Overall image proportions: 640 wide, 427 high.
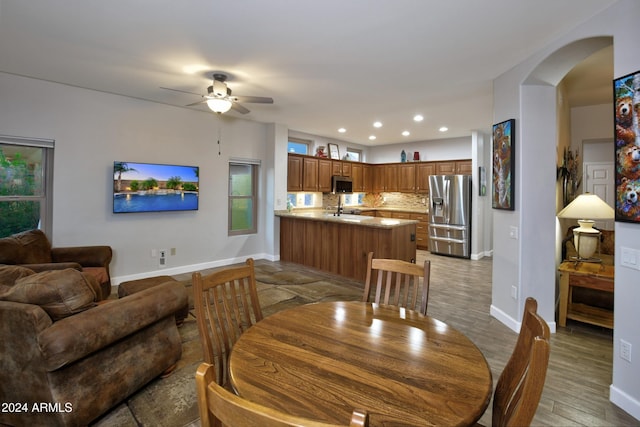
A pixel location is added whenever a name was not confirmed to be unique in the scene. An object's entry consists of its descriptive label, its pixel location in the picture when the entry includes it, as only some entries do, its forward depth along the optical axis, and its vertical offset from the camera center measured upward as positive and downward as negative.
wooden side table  3.06 -0.69
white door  4.70 +0.57
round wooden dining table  0.94 -0.57
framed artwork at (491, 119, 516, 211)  3.22 +0.55
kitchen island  4.80 -0.46
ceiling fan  3.50 +1.33
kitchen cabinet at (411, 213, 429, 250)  7.70 -0.43
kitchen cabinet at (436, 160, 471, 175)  7.28 +1.14
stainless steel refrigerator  6.82 +0.00
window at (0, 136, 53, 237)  3.77 +0.32
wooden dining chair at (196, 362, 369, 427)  0.62 -0.41
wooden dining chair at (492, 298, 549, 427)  0.79 -0.48
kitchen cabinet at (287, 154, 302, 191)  6.70 +0.88
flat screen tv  4.46 +0.37
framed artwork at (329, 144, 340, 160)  7.96 +1.59
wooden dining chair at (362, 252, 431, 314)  1.84 -0.37
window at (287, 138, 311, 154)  7.27 +1.61
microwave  7.59 +0.73
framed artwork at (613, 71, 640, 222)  1.97 +0.47
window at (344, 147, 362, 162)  8.72 +1.70
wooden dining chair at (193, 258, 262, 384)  1.50 -0.49
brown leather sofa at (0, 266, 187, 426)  1.65 -0.77
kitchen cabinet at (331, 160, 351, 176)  7.77 +1.18
